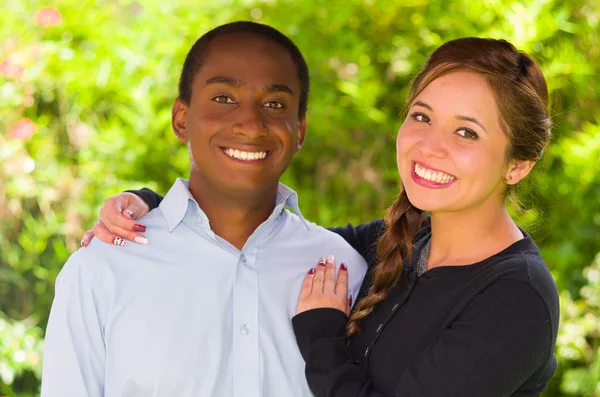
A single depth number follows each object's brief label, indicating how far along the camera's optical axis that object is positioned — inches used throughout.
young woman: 69.7
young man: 72.3
